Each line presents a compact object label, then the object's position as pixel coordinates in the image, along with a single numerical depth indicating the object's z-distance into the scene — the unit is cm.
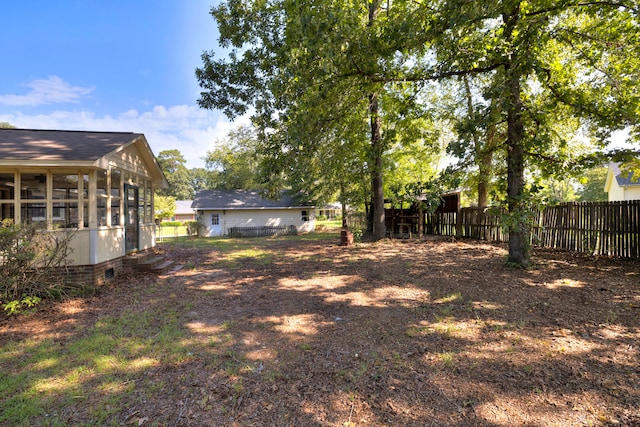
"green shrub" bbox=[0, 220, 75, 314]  508
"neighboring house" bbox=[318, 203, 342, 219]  5463
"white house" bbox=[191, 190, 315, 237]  2517
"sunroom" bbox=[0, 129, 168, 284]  662
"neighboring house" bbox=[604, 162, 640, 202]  1862
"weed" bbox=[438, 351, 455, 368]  331
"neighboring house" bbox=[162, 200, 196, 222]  4712
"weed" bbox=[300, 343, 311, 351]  385
